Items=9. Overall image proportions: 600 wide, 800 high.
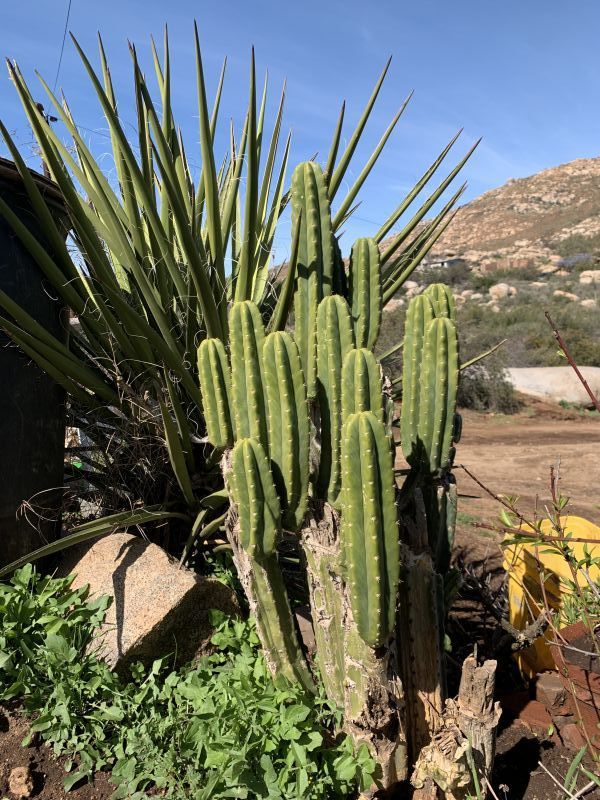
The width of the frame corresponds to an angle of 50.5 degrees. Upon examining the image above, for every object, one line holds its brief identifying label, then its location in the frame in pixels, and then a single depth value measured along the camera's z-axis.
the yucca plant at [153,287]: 2.30
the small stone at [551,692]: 2.41
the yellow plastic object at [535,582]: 2.66
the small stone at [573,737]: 2.23
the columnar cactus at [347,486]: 1.73
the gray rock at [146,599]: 2.25
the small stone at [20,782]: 1.88
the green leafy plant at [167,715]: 1.81
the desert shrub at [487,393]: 13.55
